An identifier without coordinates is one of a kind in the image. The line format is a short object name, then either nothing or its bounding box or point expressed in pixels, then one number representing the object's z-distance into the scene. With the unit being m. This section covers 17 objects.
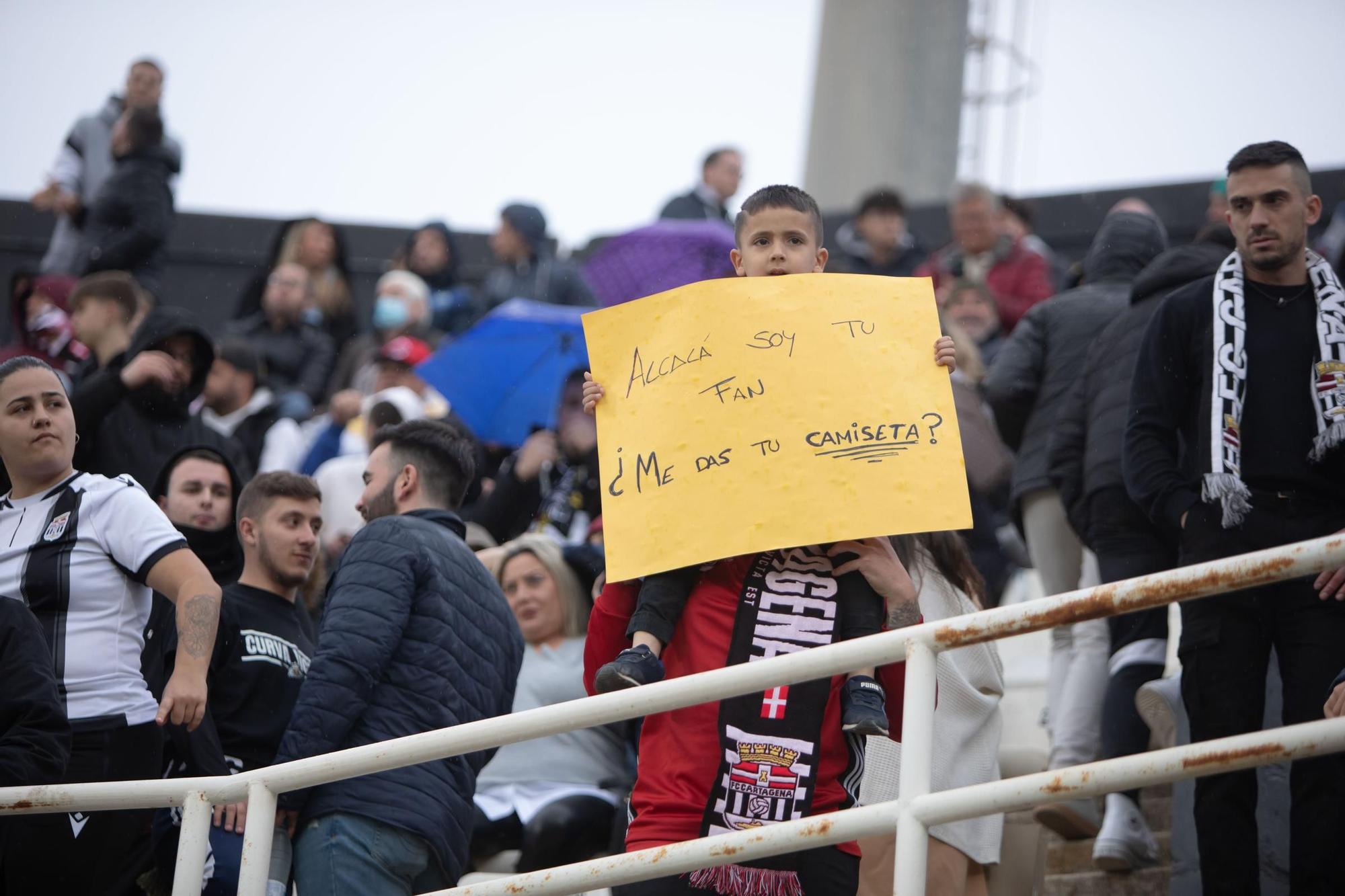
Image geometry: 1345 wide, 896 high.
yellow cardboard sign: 7.18
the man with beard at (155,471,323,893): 9.34
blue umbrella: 17.31
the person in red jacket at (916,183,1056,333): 18.78
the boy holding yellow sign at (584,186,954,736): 6.97
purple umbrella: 17.33
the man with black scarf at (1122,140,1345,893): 8.31
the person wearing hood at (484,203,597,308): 20.27
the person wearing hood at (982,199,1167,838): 12.62
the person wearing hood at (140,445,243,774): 11.36
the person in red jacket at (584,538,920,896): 6.88
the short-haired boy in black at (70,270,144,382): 15.02
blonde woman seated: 12.38
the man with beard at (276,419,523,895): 8.69
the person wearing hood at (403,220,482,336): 21.37
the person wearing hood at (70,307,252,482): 12.52
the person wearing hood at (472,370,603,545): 15.73
